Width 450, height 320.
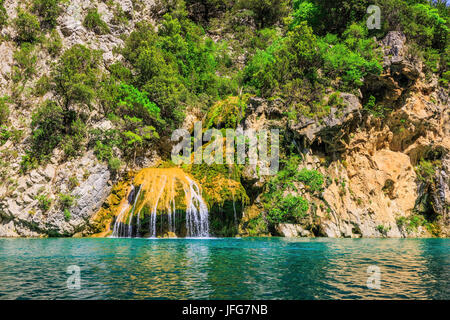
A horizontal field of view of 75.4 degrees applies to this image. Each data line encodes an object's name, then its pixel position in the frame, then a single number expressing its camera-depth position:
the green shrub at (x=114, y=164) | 18.55
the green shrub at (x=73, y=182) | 17.33
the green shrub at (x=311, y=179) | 18.75
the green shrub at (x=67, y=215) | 16.52
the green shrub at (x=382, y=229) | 19.06
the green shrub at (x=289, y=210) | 17.62
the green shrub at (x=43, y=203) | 16.53
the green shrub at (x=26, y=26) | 21.42
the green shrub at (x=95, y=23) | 24.06
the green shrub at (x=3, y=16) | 21.27
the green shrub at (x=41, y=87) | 20.03
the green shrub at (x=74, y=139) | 18.50
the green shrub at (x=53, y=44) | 21.77
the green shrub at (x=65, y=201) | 16.66
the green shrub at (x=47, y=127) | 18.33
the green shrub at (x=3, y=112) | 18.34
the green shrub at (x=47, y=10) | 22.81
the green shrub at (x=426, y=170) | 21.84
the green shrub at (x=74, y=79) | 18.84
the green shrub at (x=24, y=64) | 20.28
